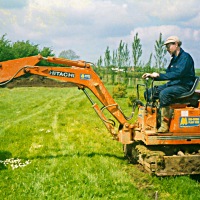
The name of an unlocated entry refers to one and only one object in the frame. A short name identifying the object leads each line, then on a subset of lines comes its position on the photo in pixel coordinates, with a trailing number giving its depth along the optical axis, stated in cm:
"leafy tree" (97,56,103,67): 5393
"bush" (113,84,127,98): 2793
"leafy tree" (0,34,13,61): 4685
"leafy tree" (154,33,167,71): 3653
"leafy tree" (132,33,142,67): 3762
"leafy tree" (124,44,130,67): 4602
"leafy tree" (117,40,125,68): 4573
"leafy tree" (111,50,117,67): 4962
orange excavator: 690
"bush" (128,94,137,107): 2148
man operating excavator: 690
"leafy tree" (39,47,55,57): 5671
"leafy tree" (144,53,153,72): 3575
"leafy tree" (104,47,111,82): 5074
